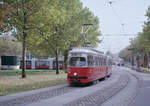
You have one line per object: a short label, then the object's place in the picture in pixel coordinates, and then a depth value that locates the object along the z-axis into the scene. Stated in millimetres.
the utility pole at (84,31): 38219
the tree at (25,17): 22052
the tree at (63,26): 25031
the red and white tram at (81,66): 19062
